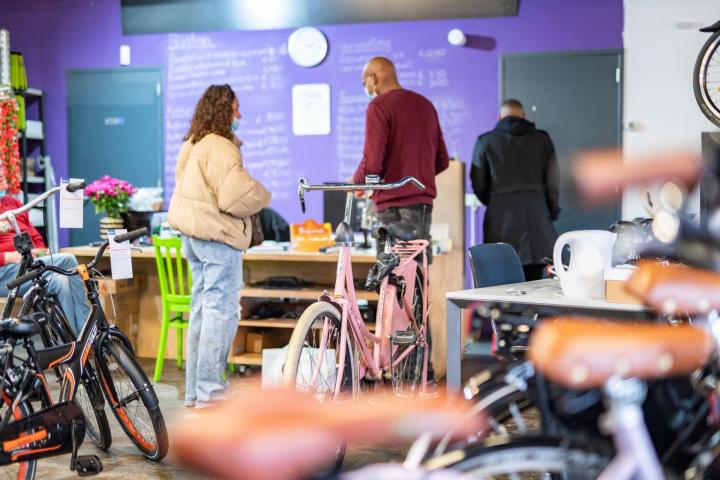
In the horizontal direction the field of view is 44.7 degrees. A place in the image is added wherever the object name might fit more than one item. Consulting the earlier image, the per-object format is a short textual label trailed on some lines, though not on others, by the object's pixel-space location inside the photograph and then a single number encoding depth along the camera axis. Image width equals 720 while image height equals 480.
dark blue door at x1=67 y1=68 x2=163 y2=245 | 7.75
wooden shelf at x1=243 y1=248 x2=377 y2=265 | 4.80
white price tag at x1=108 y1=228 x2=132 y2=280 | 3.33
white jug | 2.77
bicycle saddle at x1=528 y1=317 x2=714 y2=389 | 1.17
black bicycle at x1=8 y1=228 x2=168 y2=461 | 3.07
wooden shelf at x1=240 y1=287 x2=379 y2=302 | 4.77
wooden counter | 4.82
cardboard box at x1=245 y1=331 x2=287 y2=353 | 5.00
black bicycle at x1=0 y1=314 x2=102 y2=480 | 2.60
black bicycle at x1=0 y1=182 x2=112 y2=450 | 3.28
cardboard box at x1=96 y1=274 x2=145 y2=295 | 5.29
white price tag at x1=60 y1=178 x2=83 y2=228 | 3.44
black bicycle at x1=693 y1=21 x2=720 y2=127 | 5.80
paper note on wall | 7.33
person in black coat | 5.04
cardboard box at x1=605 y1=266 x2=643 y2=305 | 2.64
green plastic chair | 4.89
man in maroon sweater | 4.20
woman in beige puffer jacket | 3.90
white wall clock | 7.32
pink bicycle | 2.92
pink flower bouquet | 5.41
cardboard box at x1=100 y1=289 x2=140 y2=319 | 5.26
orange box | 5.10
